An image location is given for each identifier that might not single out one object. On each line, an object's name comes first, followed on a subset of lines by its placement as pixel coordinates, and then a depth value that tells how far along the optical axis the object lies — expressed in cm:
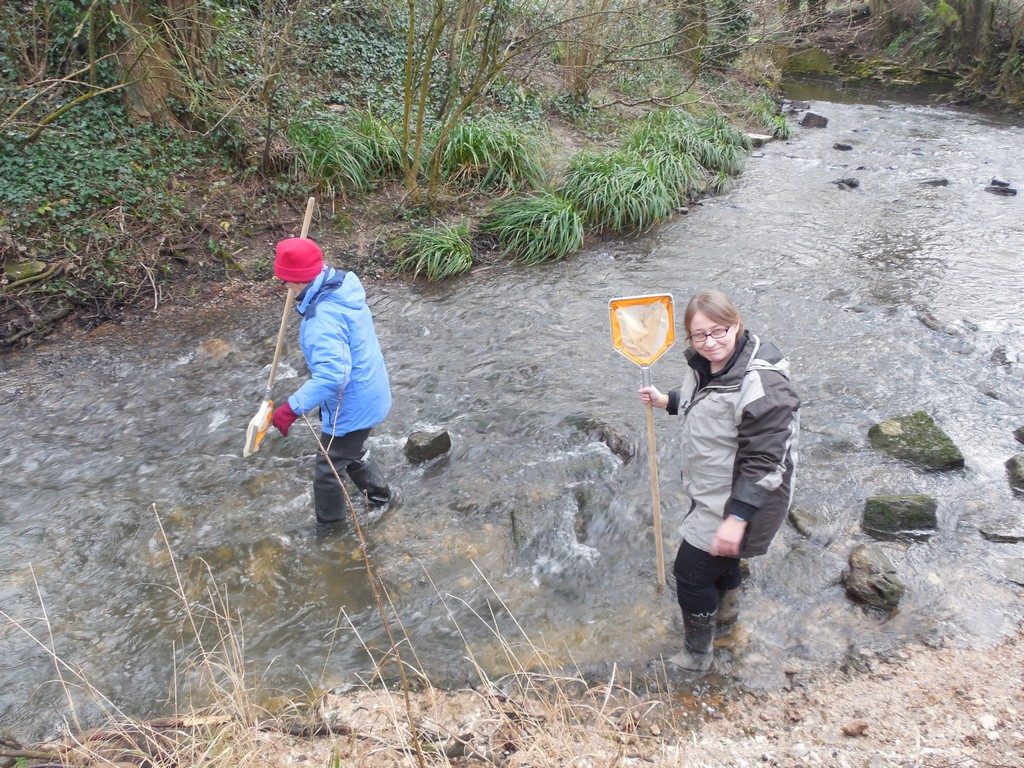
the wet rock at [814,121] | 1391
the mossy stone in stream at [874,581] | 334
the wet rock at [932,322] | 605
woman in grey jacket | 250
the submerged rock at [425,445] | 473
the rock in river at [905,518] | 384
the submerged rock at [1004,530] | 378
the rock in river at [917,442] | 434
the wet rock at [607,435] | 470
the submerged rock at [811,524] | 383
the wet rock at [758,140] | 1247
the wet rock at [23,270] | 626
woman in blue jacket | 345
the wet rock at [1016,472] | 417
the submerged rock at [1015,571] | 349
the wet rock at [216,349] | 615
